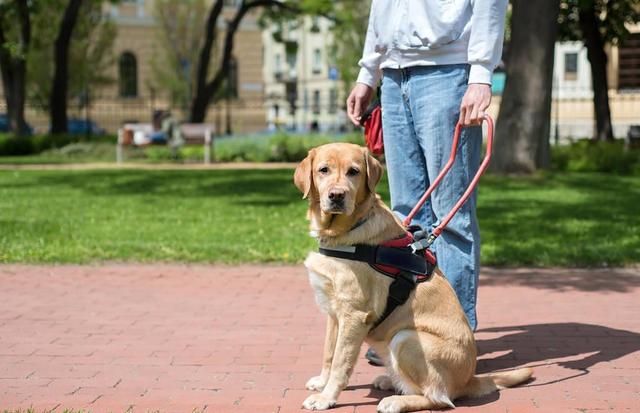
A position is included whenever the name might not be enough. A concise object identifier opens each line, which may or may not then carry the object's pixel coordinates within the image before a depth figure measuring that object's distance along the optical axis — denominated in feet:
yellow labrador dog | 13.46
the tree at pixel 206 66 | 94.89
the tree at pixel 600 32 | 73.20
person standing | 15.01
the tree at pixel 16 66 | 88.12
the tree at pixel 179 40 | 141.59
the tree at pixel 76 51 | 119.55
